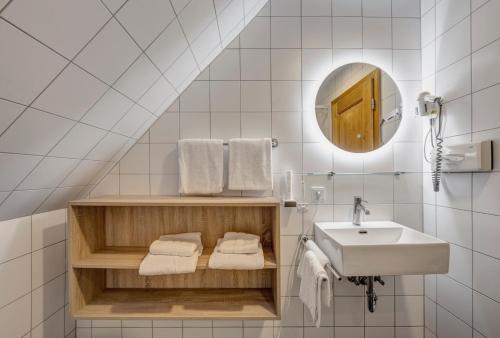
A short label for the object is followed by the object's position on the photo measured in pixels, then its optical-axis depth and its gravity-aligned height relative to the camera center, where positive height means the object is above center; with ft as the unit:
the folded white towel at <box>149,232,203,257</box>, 4.36 -1.26
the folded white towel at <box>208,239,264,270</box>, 4.21 -1.46
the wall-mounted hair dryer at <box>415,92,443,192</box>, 4.61 +0.89
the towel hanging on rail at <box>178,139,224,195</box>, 4.86 +0.08
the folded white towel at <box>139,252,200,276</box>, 4.16 -1.50
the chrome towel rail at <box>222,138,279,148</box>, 5.19 +0.55
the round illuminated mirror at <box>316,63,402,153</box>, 5.25 +1.18
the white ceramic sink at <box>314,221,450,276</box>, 3.82 -1.29
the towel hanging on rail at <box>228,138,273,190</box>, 4.85 +0.11
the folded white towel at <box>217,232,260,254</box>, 4.41 -1.26
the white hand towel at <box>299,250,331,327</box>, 3.93 -1.79
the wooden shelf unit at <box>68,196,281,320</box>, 4.33 -1.52
